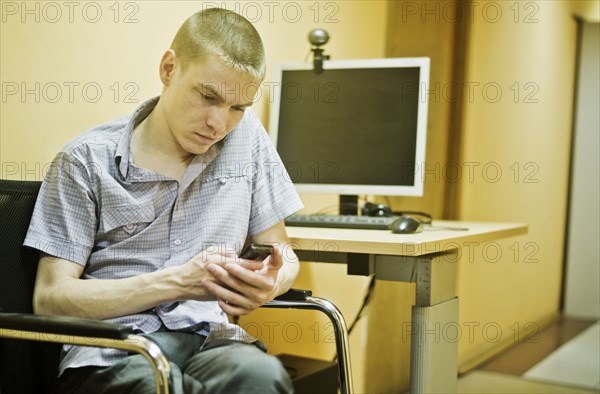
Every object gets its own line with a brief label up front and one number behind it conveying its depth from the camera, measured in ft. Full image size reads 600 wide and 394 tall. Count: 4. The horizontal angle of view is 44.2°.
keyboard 6.79
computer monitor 7.54
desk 5.71
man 4.43
